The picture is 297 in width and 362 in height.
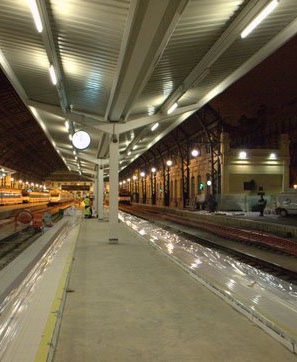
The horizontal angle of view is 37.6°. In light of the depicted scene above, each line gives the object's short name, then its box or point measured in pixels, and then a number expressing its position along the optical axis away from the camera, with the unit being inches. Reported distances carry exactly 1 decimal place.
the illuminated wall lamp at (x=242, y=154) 1560.9
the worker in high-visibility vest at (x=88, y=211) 1238.6
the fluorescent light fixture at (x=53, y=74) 428.1
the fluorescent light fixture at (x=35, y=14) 289.0
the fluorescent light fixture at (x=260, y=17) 287.7
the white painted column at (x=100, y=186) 1084.9
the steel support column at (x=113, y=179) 564.7
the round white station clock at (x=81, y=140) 637.3
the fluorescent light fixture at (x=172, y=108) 568.4
